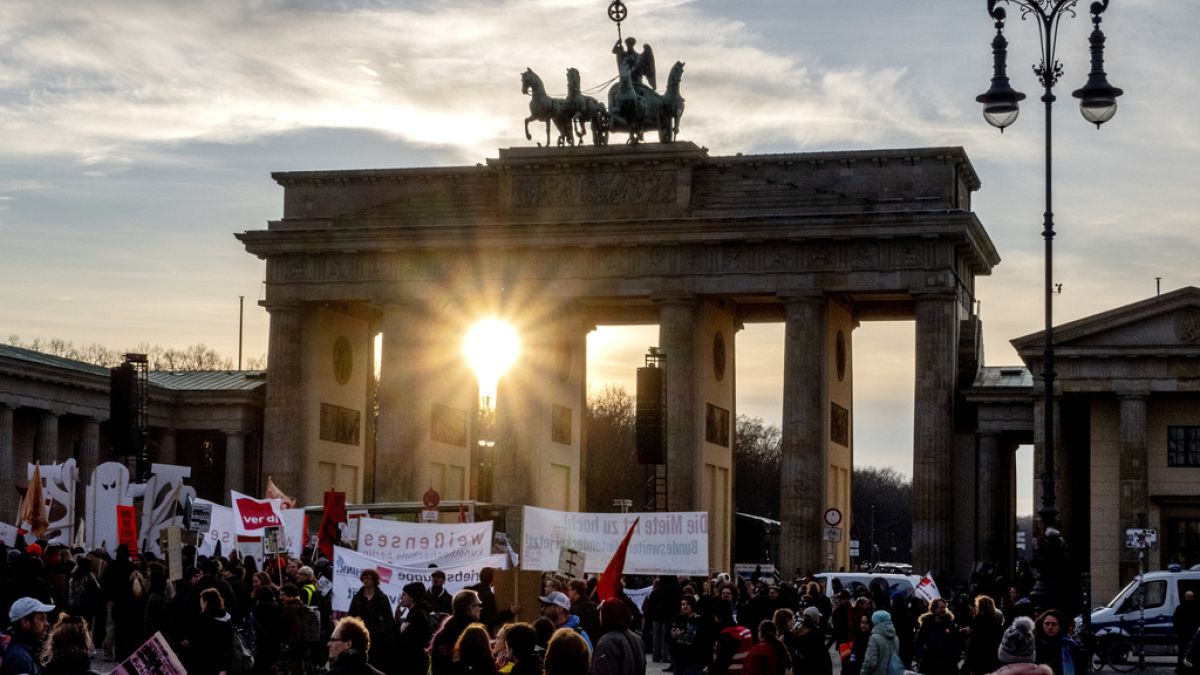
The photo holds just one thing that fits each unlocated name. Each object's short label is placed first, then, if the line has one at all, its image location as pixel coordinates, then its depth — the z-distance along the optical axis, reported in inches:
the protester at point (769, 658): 768.9
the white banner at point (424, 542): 1205.1
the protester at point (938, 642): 1005.8
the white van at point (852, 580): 1909.2
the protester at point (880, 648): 906.1
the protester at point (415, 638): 816.9
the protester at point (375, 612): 919.0
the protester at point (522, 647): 628.4
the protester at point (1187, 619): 1441.9
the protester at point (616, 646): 694.5
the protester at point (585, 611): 980.6
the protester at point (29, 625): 637.9
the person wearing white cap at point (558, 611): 790.5
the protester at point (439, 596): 1035.3
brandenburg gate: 2672.2
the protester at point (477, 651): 647.1
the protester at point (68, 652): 572.7
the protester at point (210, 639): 817.5
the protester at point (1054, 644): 852.6
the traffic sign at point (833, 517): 2390.5
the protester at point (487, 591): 1026.1
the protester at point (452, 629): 732.0
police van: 1678.2
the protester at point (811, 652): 875.4
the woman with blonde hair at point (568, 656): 597.0
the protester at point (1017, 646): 687.7
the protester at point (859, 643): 1077.8
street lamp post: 1262.3
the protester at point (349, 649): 577.9
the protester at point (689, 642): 968.3
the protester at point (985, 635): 936.9
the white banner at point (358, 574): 1090.1
